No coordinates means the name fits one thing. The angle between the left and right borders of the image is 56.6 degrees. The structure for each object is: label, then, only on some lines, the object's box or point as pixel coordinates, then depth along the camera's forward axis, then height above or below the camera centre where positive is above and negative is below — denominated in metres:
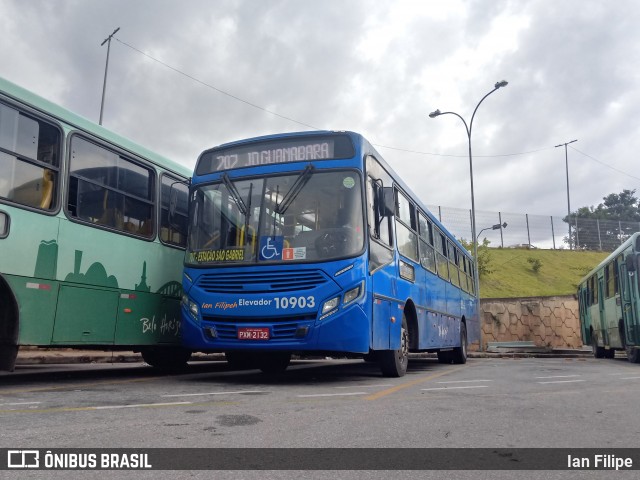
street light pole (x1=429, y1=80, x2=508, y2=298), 25.50 +9.70
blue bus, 7.63 +1.13
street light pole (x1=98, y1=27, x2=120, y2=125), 28.75 +13.15
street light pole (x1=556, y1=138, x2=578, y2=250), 60.75 +14.91
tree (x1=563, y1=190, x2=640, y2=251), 61.12 +10.71
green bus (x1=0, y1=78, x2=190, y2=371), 6.62 +1.26
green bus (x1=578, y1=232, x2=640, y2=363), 15.18 +1.01
